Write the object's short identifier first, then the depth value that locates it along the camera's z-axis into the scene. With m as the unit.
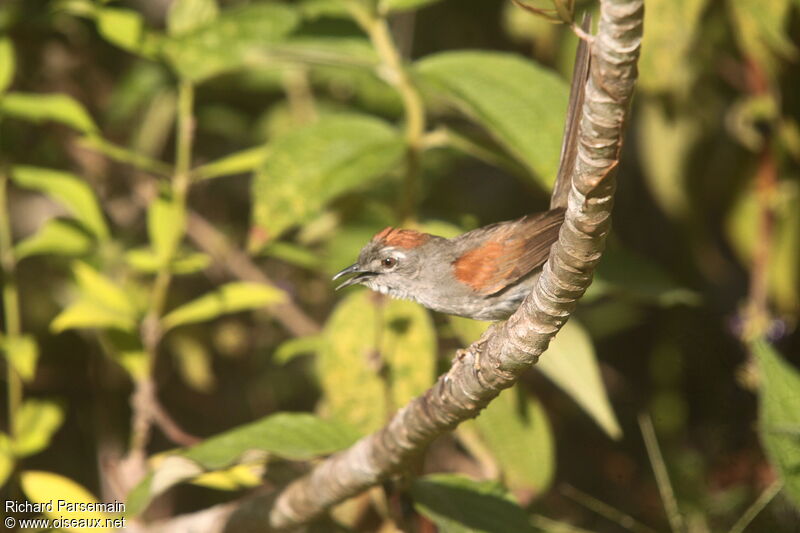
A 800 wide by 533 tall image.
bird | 5.97
